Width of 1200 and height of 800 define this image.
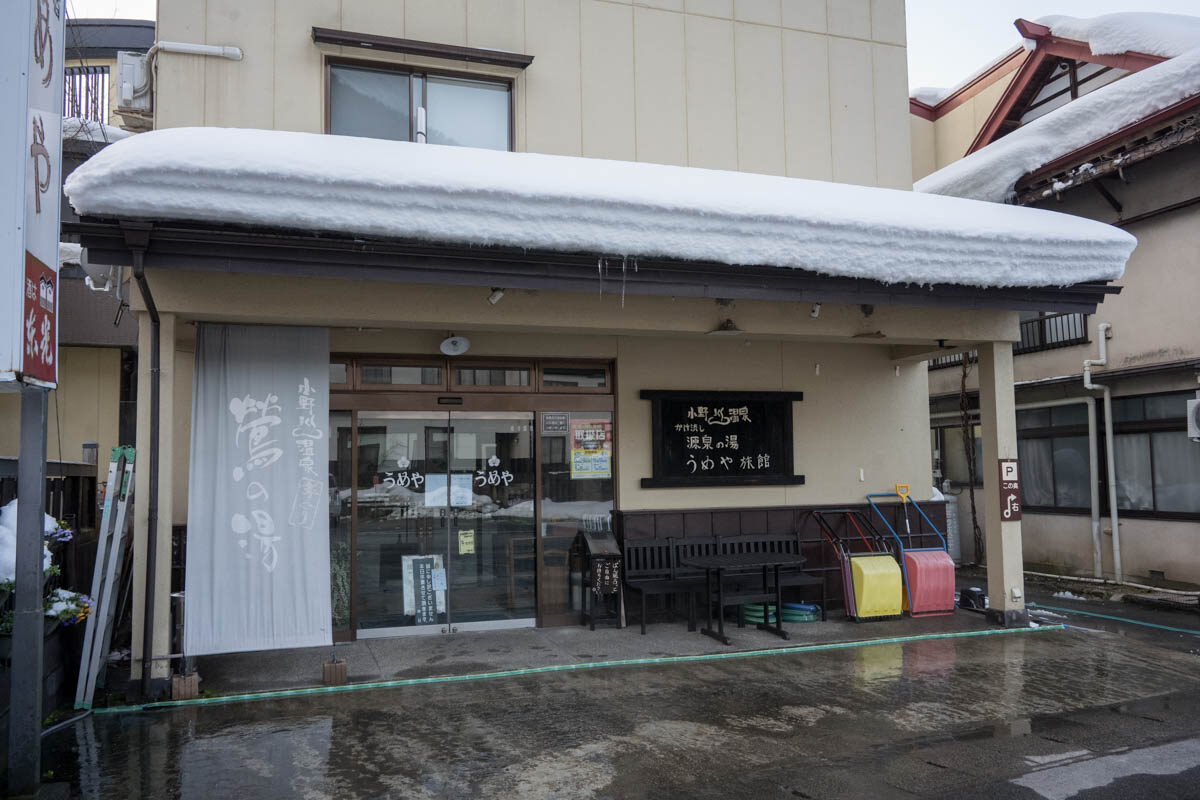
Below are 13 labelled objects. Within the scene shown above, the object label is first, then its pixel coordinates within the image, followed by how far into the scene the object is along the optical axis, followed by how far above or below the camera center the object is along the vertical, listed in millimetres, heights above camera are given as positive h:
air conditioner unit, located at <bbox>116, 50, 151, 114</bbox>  9133 +4161
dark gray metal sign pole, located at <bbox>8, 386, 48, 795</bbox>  4746 -812
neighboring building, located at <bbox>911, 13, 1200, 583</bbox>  11789 +2260
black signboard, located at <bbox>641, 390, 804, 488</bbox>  9609 +228
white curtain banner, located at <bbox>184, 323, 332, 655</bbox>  7102 -235
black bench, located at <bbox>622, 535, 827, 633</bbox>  8992 -1183
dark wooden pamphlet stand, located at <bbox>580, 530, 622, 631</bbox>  8859 -1232
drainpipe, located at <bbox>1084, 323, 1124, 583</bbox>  12867 +287
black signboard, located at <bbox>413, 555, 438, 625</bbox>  8844 -1315
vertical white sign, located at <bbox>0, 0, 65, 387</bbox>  4418 +1546
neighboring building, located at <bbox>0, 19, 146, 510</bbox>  11594 +1592
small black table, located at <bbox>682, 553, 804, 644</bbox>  8500 -1237
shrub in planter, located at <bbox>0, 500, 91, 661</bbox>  5602 -843
